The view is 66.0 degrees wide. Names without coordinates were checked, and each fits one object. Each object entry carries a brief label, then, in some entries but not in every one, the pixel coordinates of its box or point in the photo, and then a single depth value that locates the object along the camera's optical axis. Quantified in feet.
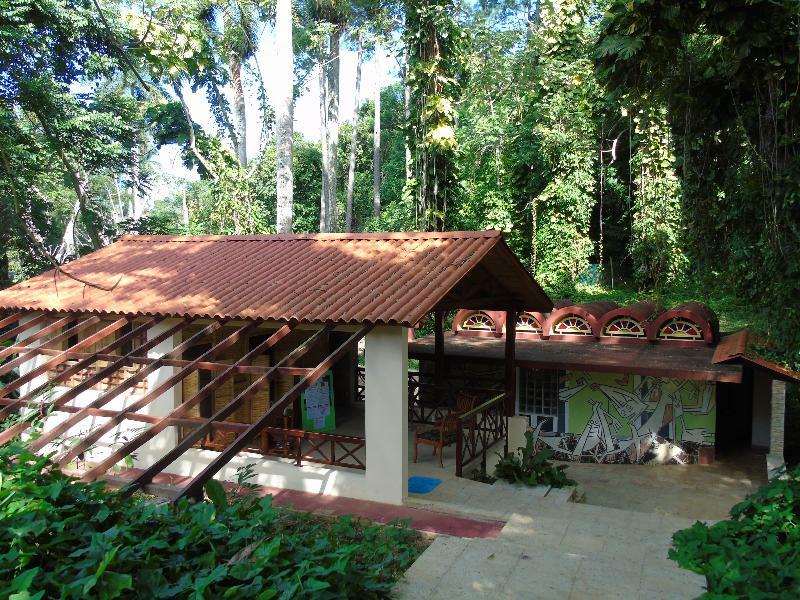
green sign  37.60
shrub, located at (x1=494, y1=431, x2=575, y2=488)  30.71
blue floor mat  28.45
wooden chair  32.42
